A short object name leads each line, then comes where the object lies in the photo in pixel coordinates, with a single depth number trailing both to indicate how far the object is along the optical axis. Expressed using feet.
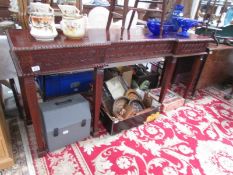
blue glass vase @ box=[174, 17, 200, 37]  5.19
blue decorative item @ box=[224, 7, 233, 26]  8.38
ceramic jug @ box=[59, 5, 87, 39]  3.52
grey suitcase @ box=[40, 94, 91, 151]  4.08
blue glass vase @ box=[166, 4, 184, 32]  5.47
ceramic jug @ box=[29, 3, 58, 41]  3.24
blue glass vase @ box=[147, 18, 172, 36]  4.94
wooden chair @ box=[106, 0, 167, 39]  4.11
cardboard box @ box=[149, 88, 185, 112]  6.26
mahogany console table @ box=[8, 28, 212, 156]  3.20
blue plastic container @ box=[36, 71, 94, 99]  5.52
